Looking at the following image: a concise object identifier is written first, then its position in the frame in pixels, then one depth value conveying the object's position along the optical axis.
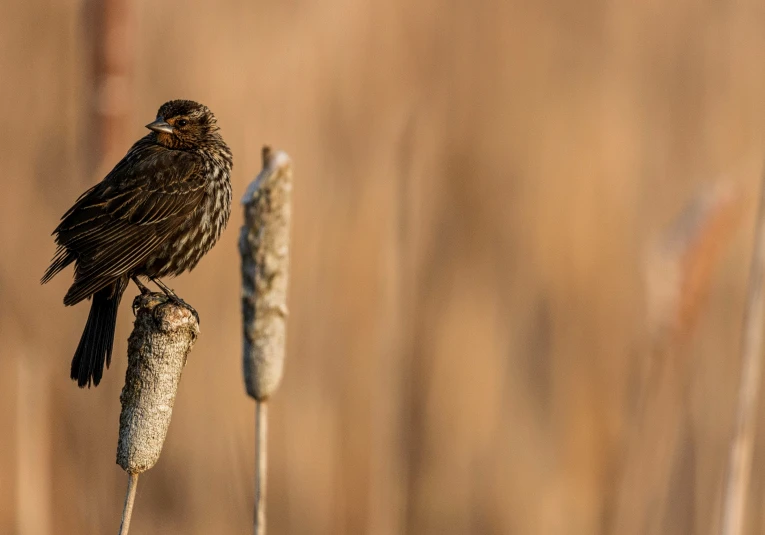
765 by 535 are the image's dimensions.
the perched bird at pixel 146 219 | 8.55
